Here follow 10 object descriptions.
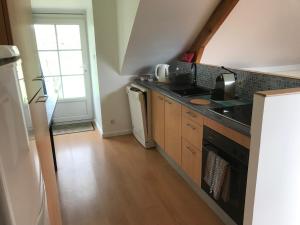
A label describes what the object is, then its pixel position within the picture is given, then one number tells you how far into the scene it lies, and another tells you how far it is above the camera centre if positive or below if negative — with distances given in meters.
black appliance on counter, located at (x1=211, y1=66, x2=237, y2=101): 2.19 -0.36
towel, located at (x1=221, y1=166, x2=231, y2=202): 1.73 -1.00
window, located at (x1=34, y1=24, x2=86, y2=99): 4.04 -0.13
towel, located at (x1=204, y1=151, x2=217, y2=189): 1.87 -0.93
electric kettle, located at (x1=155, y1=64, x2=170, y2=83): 3.30 -0.35
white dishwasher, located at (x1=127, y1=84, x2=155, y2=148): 3.28 -0.87
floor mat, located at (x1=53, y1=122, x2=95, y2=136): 4.13 -1.35
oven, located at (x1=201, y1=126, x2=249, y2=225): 1.64 -0.89
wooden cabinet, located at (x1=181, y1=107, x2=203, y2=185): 2.12 -0.88
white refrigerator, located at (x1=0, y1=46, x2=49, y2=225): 0.61 -0.30
